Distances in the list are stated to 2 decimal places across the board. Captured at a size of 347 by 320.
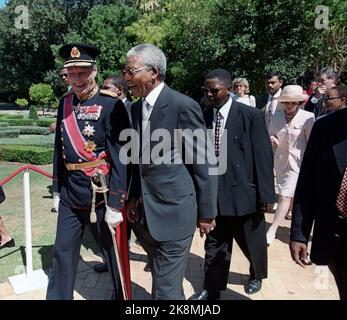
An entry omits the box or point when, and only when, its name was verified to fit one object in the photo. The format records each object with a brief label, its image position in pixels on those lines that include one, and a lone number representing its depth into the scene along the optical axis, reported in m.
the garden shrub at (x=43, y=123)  19.89
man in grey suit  2.58
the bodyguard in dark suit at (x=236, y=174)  3.35
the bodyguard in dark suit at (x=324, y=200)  2.09
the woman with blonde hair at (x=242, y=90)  6.43
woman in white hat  4.57
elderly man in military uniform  2.91
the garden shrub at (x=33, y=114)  24.74
